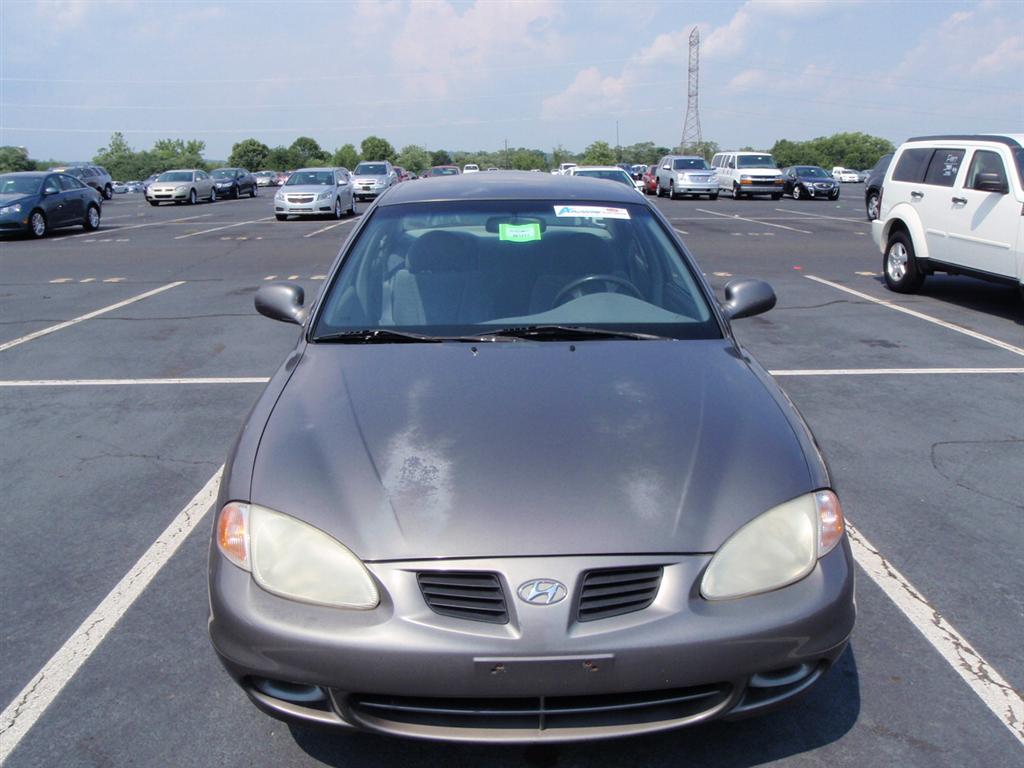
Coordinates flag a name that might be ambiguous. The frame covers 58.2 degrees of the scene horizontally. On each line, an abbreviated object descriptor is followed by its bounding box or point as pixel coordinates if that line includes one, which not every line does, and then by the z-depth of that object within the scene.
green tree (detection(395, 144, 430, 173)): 112.41
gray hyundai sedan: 2.24
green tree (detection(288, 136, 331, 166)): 133.12
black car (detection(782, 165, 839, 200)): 36.94
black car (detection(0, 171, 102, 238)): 19.73
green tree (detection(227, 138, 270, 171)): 129.98
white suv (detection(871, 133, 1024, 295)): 9.42
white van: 36.16
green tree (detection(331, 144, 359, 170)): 121.36
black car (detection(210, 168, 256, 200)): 43.34
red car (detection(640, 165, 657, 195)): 40.67
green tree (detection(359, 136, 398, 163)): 126.74
